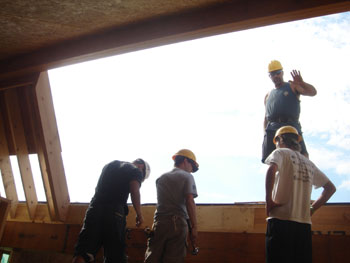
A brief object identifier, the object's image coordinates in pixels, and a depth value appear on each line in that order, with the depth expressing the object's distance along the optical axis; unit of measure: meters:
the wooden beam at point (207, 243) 3.35
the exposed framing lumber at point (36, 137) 5.32
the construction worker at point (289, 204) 2.60
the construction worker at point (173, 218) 3.22
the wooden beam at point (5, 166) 5.95
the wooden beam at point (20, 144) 5.55
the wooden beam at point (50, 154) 5.08
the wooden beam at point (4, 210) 5.04
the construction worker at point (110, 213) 3.56
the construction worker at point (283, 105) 3.71
